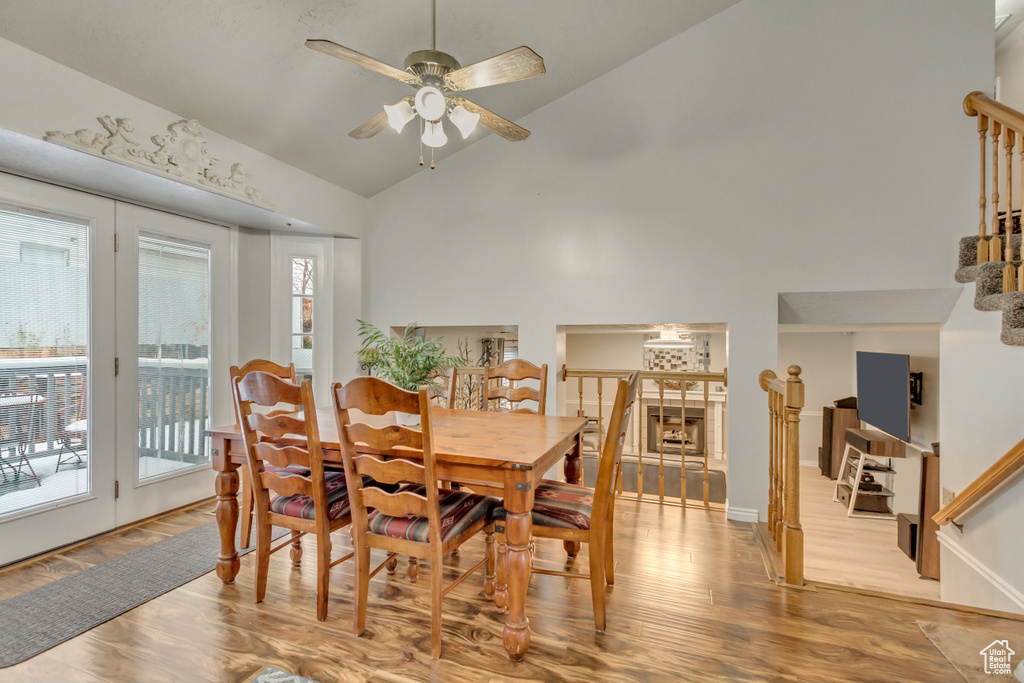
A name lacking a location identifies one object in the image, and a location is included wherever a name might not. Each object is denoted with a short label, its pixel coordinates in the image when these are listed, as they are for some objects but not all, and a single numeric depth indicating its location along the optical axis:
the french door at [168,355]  3.04
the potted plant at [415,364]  2.69
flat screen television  4.73
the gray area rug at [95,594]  1.86
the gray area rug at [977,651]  1.59
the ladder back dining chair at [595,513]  1.80
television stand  4.90
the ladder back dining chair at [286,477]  1.87
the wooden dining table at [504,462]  1.68
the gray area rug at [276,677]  1.60
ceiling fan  1.90
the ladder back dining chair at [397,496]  1.65
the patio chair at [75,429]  2.73
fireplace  6.84
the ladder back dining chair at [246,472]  2.50
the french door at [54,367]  2.52
